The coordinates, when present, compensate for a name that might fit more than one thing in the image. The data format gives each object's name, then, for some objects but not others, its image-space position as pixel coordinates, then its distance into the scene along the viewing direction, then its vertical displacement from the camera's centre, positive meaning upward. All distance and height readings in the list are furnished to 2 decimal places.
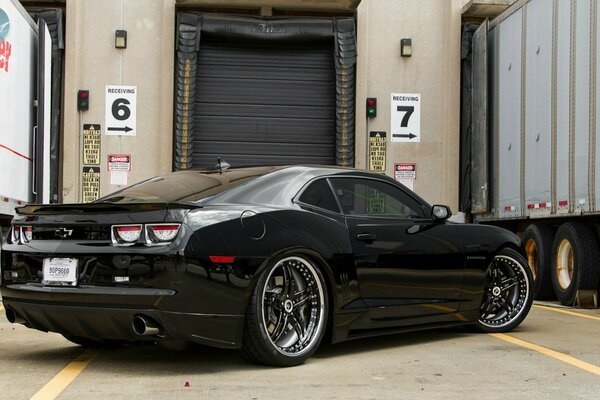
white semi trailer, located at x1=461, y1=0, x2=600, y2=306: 10.93 +1.01
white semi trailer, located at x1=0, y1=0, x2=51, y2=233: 11.45 +1.30
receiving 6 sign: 16.39 +1.72
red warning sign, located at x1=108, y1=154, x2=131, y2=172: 16.30 +0.81
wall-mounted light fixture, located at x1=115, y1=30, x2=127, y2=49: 16.59 +2.96
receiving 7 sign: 16.88 +1.69
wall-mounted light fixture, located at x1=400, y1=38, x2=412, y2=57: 17.12 +2.97
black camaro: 5.62 -0.33
